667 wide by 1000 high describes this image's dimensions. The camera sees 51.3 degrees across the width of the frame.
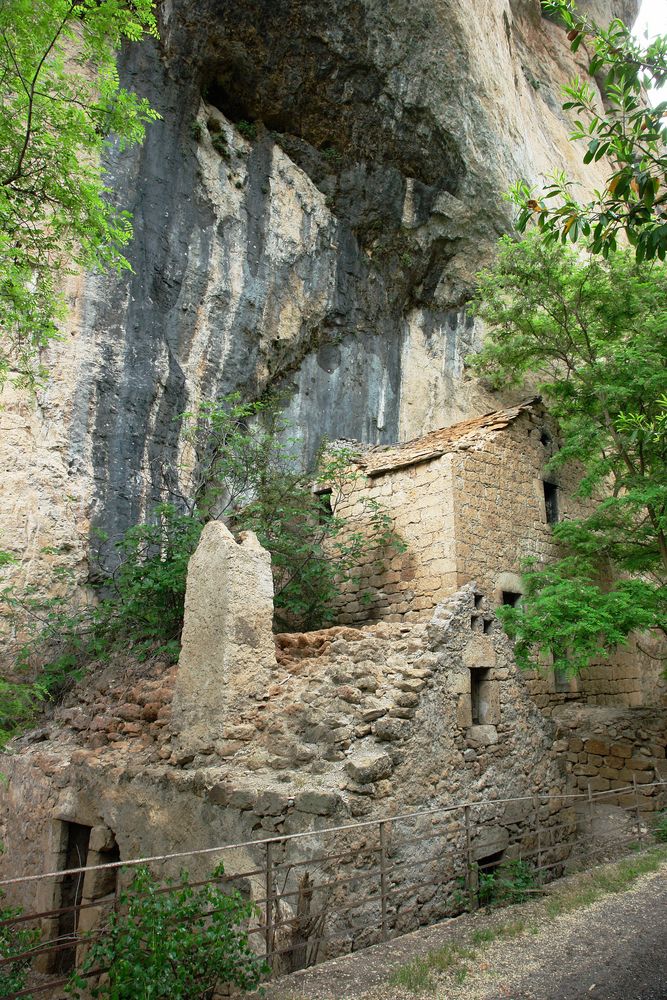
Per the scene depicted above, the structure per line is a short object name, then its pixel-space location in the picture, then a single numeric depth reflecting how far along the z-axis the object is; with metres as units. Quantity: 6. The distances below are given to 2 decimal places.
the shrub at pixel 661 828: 8.40
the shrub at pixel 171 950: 3.83
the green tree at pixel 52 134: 6.08
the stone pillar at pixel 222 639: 7.22
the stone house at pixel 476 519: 11.45
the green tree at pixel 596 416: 9.49
